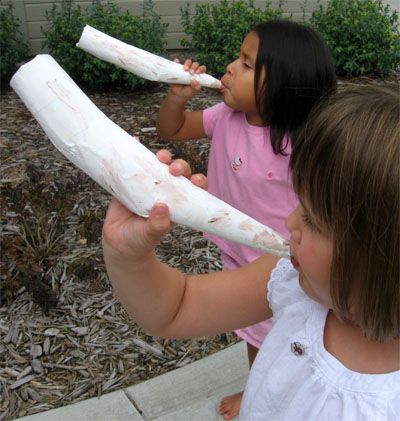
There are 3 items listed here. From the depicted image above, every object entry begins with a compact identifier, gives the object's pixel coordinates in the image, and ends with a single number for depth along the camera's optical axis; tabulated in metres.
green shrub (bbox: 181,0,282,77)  5.78
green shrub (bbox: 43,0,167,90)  5.62
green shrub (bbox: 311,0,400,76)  6.26
